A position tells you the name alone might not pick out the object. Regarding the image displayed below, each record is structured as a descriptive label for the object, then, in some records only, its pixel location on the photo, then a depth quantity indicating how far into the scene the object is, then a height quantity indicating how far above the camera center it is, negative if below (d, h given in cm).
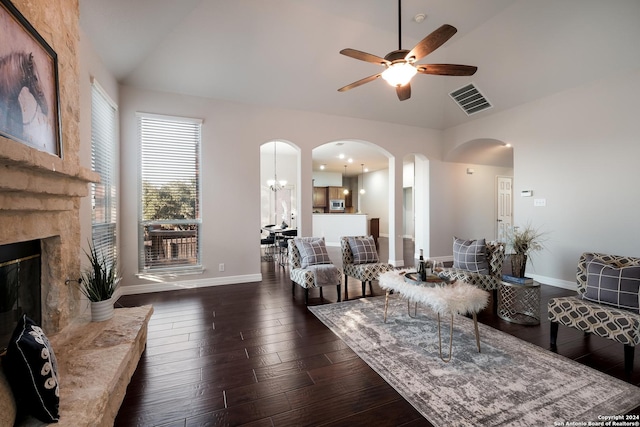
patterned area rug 180 -130
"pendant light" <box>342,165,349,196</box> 1288 +111
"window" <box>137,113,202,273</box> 446 +32
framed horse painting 159 +83
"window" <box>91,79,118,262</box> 339 +57
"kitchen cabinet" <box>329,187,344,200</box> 1255 +85
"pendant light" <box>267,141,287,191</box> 942 +102
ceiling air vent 539 +226
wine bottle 288 -62
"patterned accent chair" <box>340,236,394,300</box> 418 -87
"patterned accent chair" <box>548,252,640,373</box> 226 -87
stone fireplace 160 +17
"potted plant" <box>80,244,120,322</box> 241 -72
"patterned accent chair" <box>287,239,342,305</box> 392 -89
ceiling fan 245 +140
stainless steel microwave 1247 +30
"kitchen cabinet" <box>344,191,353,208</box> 1411 +54
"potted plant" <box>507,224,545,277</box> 338 -53
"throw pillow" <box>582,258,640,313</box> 244 -68
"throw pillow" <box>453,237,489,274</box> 388 -64
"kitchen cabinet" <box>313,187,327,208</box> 1246 +66
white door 789 +27
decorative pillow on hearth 128 -78
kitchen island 935 -49
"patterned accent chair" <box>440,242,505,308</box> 379 -88
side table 321 -108
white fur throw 237 -76
